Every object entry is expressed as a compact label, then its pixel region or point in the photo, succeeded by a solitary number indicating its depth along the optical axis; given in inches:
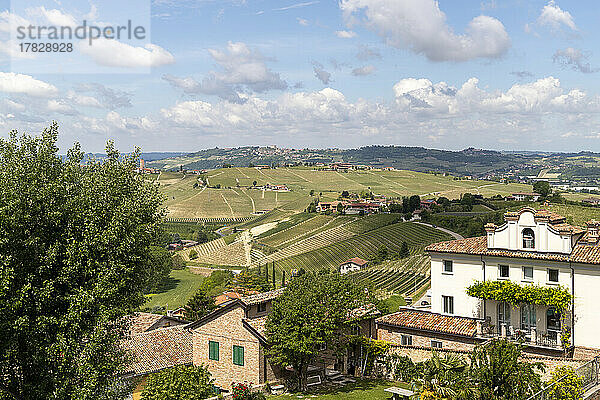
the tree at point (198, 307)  2203.6
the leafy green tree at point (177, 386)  893.8
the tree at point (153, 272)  789.2
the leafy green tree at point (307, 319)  1125.1
